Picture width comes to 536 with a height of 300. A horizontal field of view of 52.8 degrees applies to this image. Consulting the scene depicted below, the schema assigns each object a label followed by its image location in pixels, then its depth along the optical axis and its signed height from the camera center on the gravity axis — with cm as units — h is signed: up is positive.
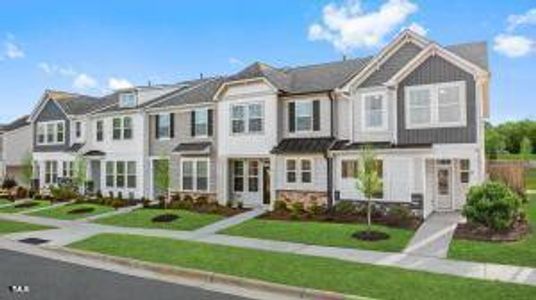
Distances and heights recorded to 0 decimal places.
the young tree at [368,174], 1984 -54
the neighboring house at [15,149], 4919 +105
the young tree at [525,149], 5613 +115
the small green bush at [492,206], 1781 -155
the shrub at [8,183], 4589 -199
